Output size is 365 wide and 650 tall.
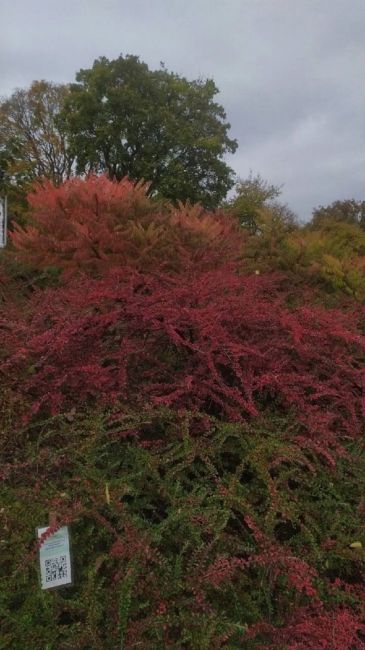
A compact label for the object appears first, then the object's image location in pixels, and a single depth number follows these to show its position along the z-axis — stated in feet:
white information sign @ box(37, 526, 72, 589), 6.02
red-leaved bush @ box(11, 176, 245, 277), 16.28
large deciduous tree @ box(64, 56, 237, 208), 81.66
